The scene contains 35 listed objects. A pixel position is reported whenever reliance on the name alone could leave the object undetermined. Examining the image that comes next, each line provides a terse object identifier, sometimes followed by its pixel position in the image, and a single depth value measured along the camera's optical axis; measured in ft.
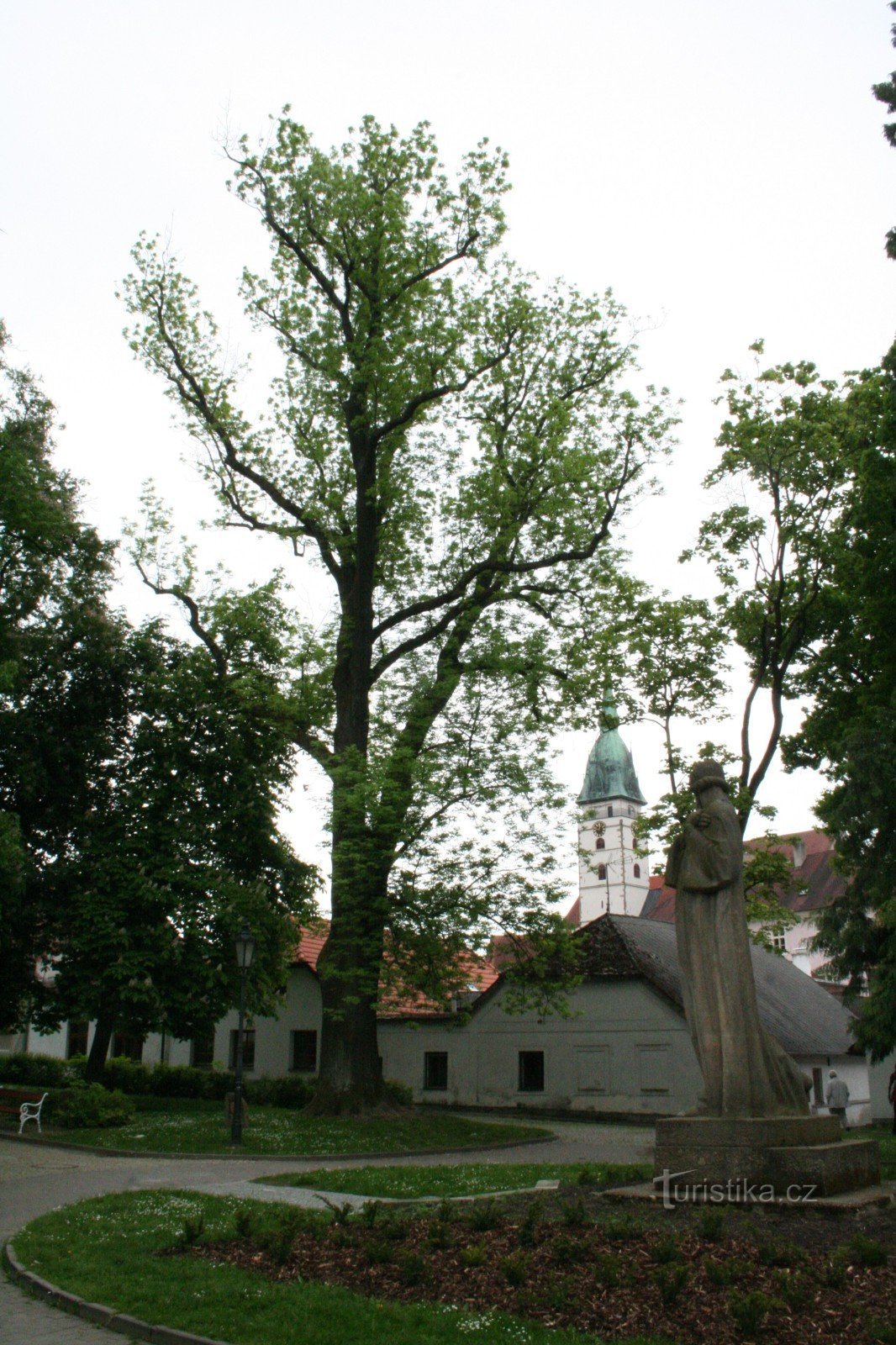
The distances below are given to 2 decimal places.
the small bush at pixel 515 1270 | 23.71
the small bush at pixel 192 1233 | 29.43
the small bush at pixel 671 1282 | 21.58
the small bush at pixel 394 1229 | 28.58
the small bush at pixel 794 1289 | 20.85
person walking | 101.71
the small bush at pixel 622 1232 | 26.37
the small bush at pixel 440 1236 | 27.35
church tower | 319.06
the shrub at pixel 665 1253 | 23.73
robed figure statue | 32.48
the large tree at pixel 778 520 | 79.56
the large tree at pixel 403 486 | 74.79
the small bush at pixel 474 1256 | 25.30
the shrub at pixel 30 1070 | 120.98
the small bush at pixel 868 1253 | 23.25
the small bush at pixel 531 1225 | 27.07
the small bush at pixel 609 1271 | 22.84
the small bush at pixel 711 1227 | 25.80
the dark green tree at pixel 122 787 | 80.02
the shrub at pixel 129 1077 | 115.24
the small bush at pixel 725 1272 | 22.30
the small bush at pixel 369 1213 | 30.12
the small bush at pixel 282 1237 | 27.17
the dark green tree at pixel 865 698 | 69.72
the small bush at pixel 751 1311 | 19.69
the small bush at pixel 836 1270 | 22.03
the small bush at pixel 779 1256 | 23.70
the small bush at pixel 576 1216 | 28.43
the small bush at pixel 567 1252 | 24.91
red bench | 73.79
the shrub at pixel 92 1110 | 70.38
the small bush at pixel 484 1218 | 29.09
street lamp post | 61.93
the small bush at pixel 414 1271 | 24.61
